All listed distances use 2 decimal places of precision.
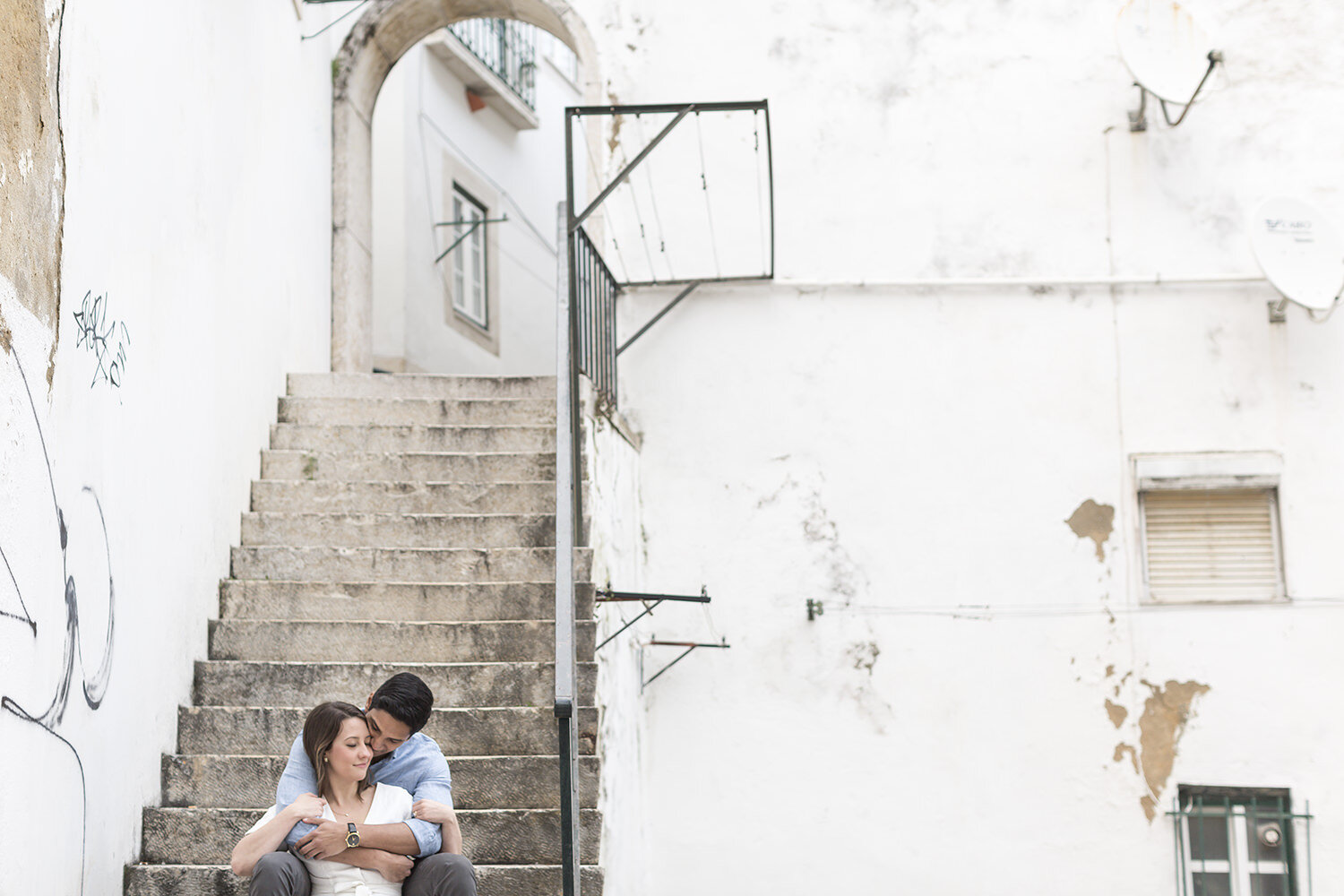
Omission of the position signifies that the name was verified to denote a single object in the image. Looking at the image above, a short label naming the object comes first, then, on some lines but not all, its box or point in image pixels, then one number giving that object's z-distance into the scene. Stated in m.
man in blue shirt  3.64
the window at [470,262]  11.73
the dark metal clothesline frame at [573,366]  4.07
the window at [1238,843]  6.64
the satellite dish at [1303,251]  6.70
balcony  11.74
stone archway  7.76
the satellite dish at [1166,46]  6.93
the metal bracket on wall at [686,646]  6.93
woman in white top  3.62
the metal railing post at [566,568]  4.02
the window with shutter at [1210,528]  6.93
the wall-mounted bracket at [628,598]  5.51
